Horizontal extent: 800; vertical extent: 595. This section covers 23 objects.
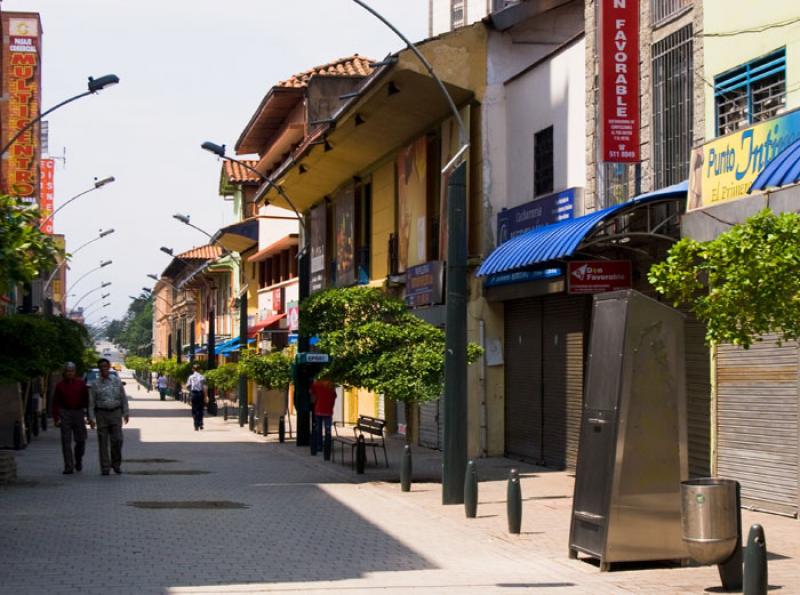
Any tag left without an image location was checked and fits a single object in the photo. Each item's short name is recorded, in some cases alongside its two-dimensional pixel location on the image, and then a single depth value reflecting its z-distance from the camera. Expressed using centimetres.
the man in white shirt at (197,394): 4091
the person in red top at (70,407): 2356
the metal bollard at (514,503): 1457
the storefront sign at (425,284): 2936
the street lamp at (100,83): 2675
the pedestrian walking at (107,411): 2333
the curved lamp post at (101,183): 4462
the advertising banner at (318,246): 4322
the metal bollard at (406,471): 2020
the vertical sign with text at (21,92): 4728
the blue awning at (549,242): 1885
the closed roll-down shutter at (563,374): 2338
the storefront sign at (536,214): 2319
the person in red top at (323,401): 2806
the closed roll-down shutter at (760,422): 1648
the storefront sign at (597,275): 2114
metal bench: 2517
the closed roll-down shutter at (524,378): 2553
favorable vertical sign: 2027
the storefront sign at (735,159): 1565
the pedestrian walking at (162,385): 8219
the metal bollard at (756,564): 946
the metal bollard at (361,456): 2324
